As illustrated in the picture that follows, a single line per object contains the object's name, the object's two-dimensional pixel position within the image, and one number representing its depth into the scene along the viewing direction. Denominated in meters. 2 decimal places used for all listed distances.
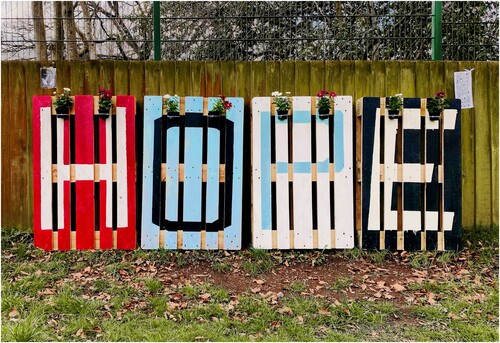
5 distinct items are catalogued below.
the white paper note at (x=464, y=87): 4.89
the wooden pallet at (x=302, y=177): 4.30
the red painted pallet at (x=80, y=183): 4.32
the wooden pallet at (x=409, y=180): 4.35
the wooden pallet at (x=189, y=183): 4.31
